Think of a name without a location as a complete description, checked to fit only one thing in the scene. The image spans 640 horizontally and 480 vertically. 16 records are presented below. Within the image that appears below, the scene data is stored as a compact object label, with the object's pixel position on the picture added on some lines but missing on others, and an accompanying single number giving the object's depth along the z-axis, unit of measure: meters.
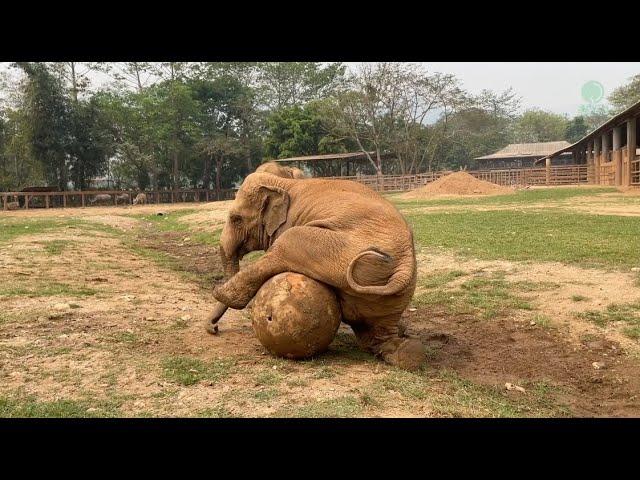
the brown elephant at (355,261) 4.89
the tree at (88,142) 46.44
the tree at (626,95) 64.75
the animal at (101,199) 43.25
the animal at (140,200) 45.56
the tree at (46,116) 43.00
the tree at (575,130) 87.00
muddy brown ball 4.85
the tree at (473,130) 62.03
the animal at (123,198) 45.19
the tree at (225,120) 53.87
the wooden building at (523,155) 66.12
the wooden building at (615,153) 29.52
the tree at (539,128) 89.06
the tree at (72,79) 45.16
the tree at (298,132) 49.94
